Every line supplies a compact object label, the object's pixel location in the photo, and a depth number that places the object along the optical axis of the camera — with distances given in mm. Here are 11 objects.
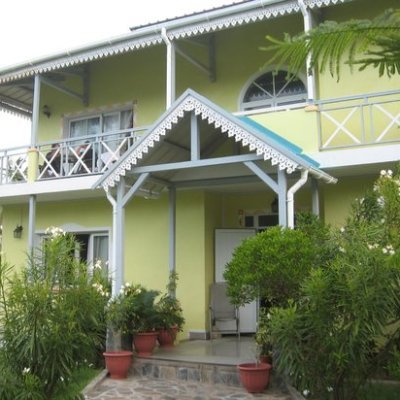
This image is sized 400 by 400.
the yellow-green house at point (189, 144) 8164
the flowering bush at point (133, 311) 7718
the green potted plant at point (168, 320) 8578
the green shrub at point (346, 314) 4898
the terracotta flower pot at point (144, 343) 7930
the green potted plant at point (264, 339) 6632
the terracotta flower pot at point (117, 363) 7551
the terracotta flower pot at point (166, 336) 8680
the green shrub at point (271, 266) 5871
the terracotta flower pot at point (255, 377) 6590
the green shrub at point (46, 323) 5129
